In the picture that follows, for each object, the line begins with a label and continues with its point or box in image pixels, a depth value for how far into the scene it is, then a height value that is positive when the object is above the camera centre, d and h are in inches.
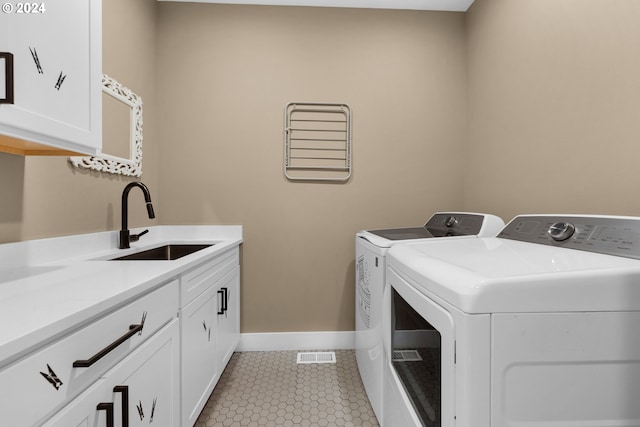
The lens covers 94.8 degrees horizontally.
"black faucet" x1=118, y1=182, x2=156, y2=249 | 63.6 -0.2
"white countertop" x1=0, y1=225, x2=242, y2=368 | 21.9 -8.3
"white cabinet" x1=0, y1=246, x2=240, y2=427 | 22.1 -16.3
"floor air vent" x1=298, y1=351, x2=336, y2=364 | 82.0 -41.1
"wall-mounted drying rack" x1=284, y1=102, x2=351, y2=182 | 88.0 +21.4
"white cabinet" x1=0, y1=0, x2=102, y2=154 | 31.6 +17.3
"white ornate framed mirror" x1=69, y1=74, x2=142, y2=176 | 62.8 +18.6
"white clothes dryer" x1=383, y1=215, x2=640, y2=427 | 25.5 -11.6
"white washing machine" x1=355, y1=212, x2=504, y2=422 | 56.2 -12.0
